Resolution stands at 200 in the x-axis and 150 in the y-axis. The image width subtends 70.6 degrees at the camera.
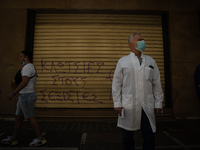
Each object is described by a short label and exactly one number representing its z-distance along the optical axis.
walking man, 3.00
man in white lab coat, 2.03
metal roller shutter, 5.59
